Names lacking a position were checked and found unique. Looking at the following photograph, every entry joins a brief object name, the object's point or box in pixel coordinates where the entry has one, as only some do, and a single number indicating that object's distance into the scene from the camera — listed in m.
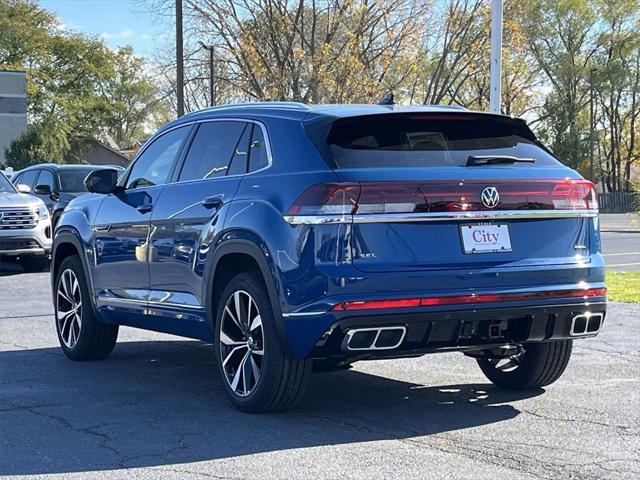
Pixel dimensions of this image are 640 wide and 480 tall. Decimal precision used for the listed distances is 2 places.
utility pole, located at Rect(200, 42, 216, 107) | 35.41
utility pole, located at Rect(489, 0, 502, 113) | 13.98
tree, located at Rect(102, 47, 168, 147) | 77.06
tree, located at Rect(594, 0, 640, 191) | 68.38
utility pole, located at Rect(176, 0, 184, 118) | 27.97
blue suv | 5.59
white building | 63.78
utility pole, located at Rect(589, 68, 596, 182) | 64.81
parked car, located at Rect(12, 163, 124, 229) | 18.80
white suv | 16.88
